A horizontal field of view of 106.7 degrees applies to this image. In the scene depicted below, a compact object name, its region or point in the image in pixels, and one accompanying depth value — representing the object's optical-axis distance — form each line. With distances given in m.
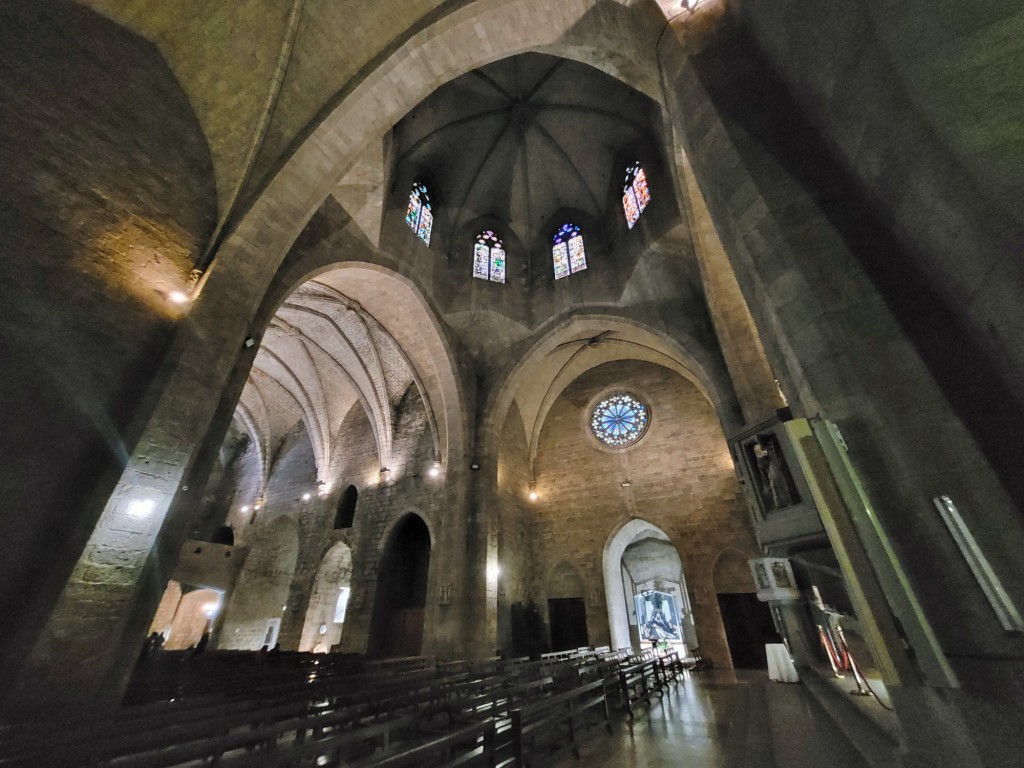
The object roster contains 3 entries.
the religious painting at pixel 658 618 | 16.73
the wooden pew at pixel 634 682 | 4.44
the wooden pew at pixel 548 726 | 2.46
